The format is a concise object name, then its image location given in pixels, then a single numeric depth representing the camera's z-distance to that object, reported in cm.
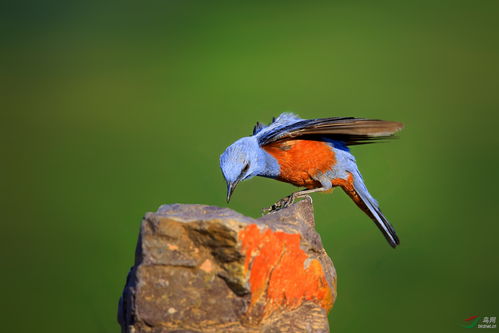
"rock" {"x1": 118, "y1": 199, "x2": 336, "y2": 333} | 775
